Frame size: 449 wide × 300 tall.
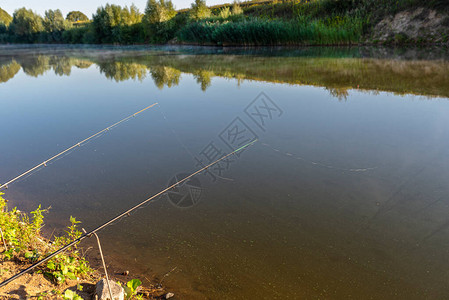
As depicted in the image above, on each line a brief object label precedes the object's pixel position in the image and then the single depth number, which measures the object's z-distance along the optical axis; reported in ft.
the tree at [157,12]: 135.74
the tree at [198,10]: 114.32
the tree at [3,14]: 363.35
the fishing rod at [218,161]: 6.61
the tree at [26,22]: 216.33
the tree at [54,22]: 208.03
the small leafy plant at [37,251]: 7.93
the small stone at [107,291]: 6.98
